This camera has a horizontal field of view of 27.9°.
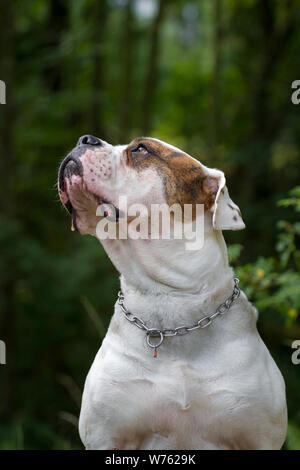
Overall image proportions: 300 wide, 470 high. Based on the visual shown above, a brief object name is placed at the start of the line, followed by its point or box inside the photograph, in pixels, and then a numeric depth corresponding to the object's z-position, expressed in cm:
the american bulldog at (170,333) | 255
